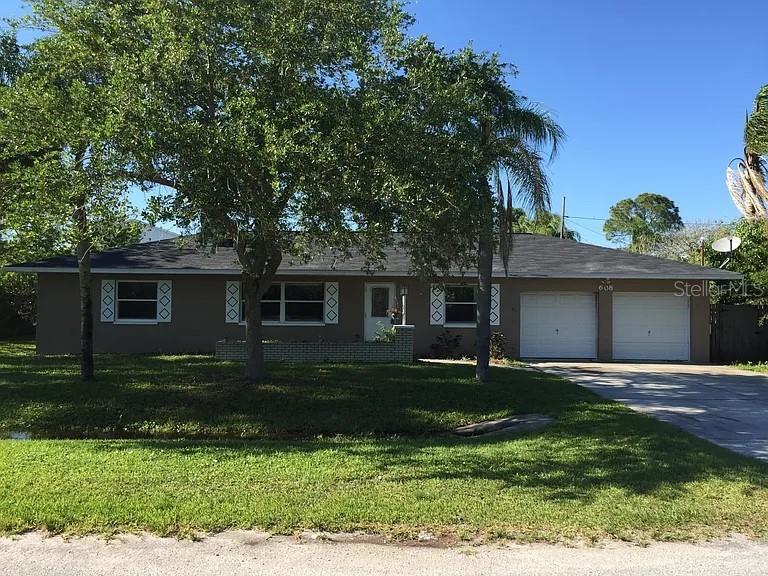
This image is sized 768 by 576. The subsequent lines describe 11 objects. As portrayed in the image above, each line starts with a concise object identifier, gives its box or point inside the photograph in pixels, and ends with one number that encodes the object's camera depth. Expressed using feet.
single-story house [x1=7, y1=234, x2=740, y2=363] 61.72
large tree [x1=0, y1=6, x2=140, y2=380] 26.13
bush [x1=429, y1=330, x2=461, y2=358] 62.13
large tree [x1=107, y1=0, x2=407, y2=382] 24.76
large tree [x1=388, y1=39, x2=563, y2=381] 27.66
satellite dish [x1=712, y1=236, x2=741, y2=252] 63.14
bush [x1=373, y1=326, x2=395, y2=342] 56.14
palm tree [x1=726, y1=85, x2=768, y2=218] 47.93
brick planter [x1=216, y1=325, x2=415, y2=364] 55.47
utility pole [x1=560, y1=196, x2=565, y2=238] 144.25
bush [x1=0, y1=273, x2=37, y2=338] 84.48
